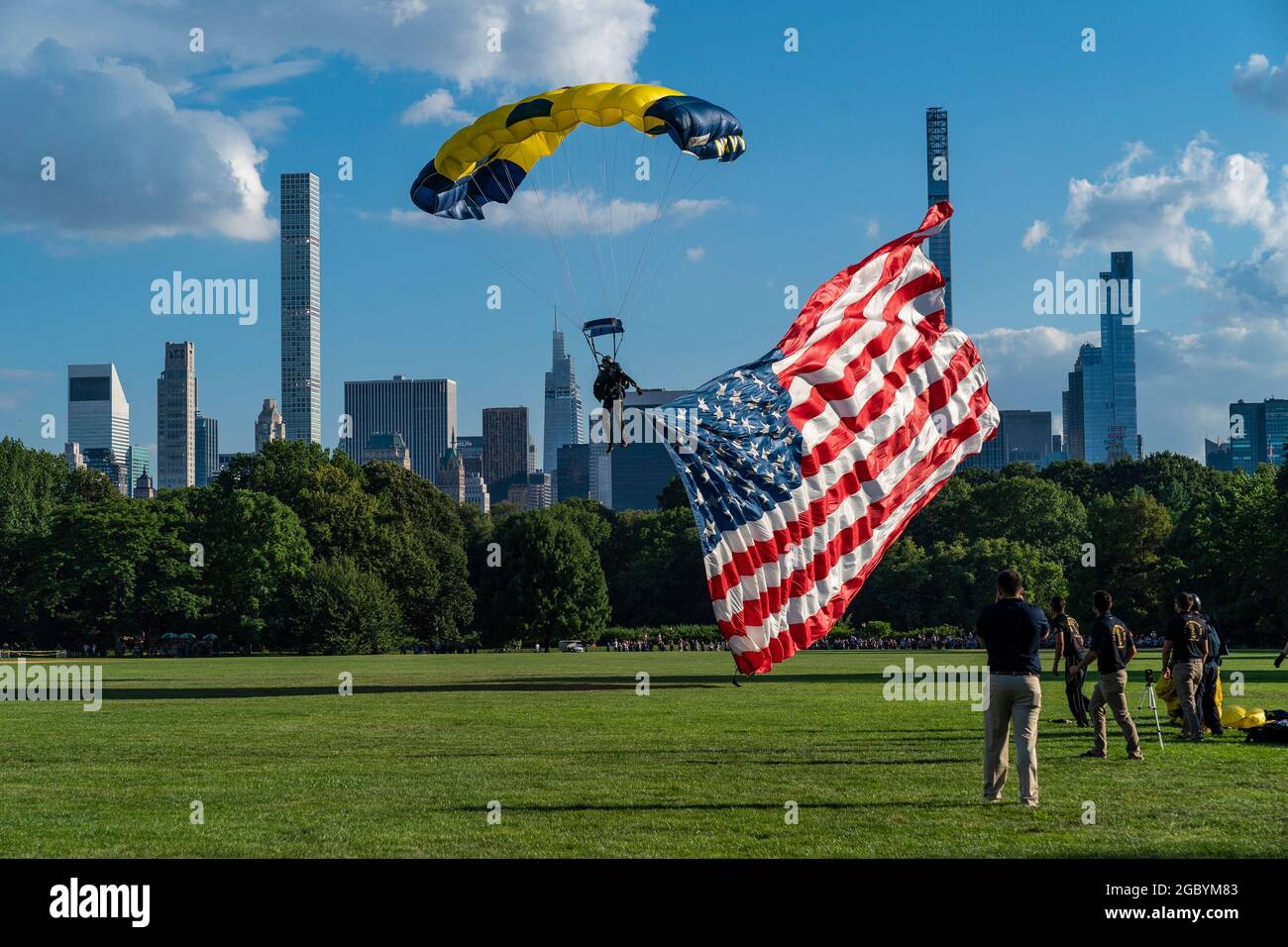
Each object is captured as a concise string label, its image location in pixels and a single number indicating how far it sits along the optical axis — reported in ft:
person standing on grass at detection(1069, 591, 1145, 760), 54.90
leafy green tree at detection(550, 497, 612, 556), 391.04
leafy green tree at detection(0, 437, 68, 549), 294.66
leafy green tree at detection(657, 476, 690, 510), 385.15
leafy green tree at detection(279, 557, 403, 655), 258.57
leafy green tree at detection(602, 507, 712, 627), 341.82
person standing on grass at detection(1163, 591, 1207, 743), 61.00
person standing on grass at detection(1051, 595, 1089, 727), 64.85
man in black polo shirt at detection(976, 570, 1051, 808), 42.83
